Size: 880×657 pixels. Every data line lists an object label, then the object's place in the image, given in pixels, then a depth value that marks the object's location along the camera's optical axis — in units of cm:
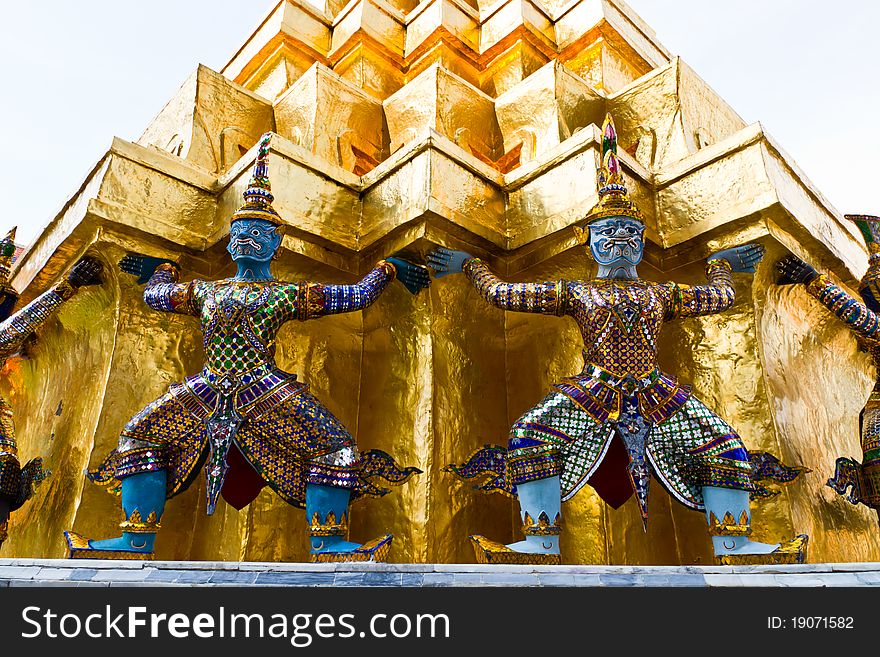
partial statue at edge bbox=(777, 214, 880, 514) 405
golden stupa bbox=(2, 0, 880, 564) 423
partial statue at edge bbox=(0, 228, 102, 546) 421
